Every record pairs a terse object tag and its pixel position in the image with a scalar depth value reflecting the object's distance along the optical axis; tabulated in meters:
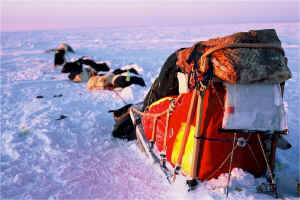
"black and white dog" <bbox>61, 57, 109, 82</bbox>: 11.32
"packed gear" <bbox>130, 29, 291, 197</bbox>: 2.32
